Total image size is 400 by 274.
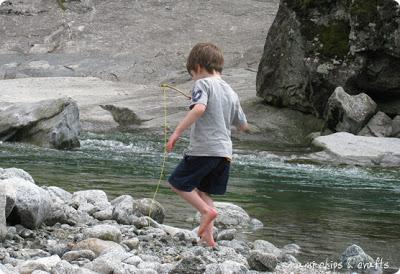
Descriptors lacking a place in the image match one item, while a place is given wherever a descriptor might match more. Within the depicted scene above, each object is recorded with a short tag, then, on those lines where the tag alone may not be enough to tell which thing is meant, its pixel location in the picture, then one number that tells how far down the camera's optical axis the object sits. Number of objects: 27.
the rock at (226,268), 7.41
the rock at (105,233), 8.64
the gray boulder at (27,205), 8.95
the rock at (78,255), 7.68
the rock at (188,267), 7.42
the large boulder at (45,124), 21.94
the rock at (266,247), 9.22
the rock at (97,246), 8.03
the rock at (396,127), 27.15
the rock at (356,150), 22.58
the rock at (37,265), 6.92
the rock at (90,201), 10.78
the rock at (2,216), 8.24
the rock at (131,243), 8.59
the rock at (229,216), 11.60
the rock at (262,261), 8.11
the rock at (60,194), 11.09
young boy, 8.92
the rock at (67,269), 6.88
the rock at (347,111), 27.08
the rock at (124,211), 10.08
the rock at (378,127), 26.92
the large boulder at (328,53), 28.09
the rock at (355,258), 9.01
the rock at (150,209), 10.78
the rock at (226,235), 9.91
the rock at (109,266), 7.20
